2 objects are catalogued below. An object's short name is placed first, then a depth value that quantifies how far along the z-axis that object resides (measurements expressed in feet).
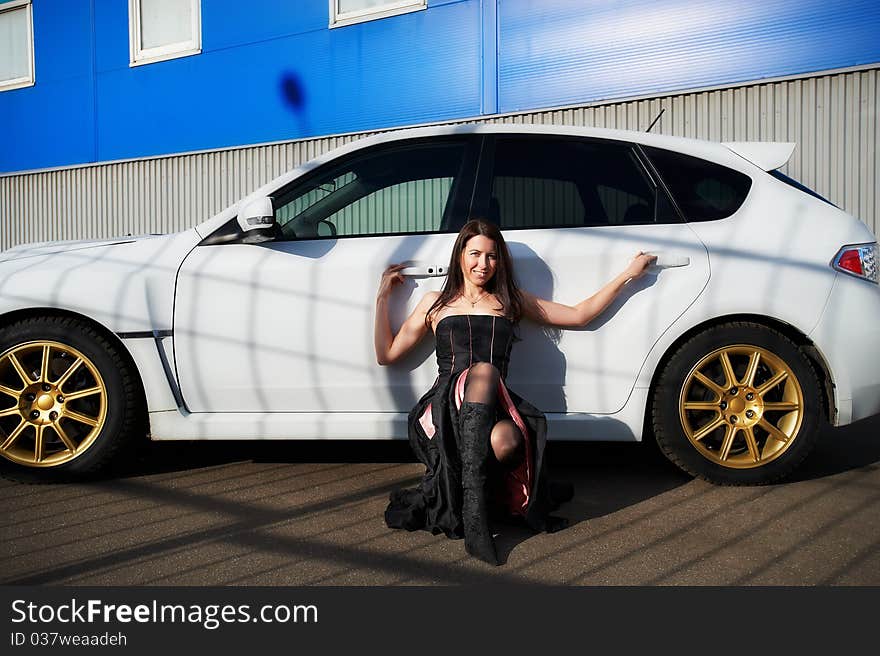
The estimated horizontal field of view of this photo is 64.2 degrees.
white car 9.88
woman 8.19
